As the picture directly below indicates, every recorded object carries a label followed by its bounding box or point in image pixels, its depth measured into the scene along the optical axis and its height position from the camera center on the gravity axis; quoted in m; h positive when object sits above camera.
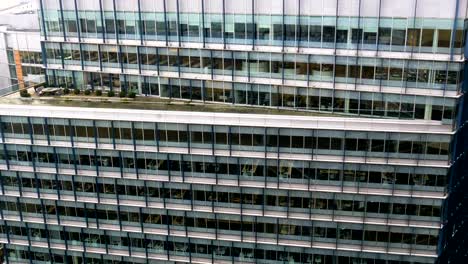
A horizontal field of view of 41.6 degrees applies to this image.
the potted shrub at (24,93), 88.75 -19.20
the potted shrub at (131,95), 86.38 -19.19
